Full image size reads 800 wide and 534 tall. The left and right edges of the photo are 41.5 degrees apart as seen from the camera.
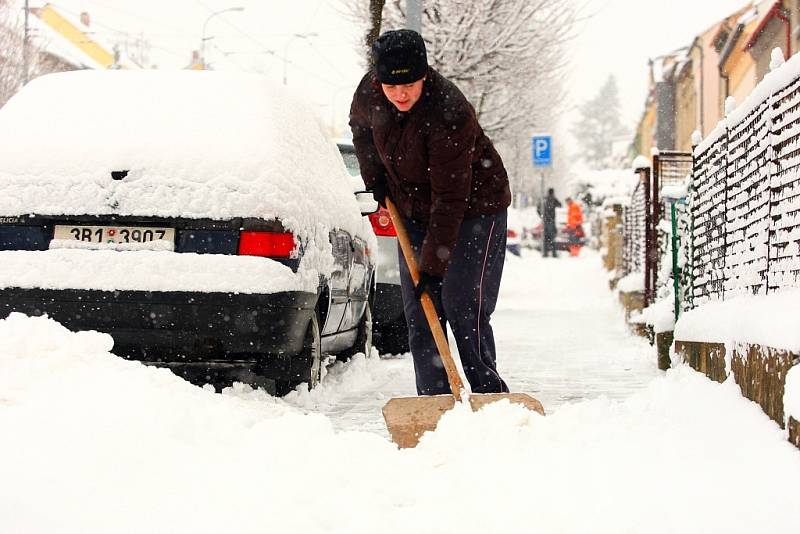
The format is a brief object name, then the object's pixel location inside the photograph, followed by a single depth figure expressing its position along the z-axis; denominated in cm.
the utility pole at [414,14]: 1153
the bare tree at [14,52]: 2811
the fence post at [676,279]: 740
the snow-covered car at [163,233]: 476
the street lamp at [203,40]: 3788
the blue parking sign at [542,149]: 2377
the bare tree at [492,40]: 1905
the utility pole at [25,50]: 2922
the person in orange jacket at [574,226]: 4253
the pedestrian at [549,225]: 3809
